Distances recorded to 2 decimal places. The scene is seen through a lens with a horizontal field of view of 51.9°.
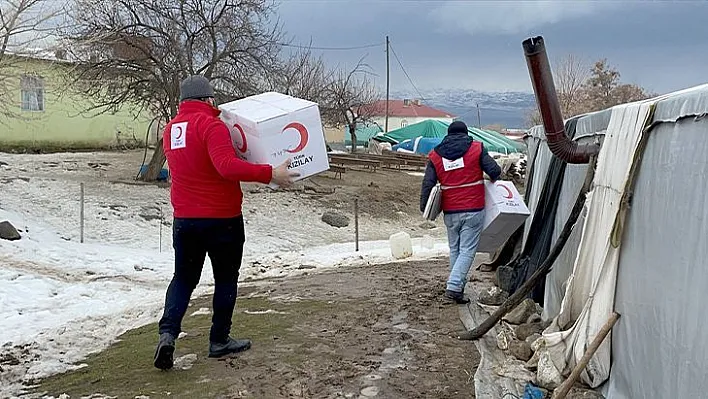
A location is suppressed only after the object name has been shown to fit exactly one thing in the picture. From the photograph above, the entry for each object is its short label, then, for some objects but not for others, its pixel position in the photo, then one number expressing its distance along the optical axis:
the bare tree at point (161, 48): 19.12
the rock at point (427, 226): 20.75
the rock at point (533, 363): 5.04
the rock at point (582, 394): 4.52
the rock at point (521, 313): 6.30
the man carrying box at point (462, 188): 7.04
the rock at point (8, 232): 12.84
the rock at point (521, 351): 5.30
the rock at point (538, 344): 5.03
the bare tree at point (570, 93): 40.68
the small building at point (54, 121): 22.45
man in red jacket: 4.82
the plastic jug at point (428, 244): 13.36
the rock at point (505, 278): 7.62
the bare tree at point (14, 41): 17.09
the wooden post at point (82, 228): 14.27
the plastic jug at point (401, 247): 11.99
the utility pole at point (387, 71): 55.63
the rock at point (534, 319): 6.24
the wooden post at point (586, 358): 4.21
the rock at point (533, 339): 5.26
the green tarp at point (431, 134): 44.88
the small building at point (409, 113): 83.56
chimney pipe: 4.75
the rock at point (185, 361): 5.07
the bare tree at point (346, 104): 39.58
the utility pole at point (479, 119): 75.31
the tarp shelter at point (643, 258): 3.53
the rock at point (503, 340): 5.59
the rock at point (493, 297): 7.21
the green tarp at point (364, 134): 58.70
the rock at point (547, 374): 4.66
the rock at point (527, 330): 5.81
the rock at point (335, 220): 19.80
